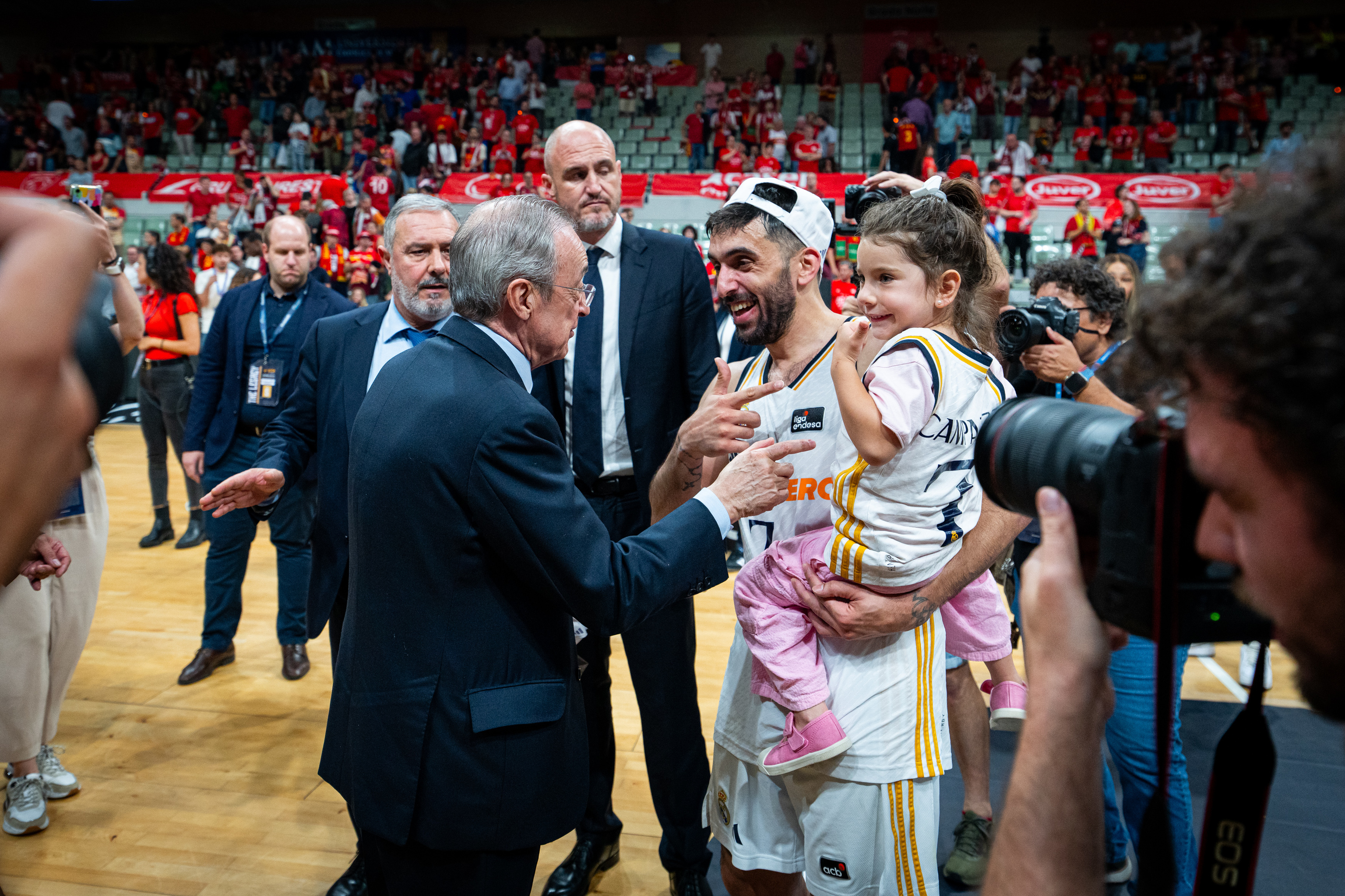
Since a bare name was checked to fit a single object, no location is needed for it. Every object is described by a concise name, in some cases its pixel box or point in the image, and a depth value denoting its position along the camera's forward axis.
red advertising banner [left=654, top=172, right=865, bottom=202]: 13.14
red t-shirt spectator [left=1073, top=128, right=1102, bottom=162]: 14.59
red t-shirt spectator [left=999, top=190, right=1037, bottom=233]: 11.56
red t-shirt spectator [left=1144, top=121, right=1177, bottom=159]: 13.81
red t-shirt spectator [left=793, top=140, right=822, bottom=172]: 14.66
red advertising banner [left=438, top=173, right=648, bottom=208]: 13.89
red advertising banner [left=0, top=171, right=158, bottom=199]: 15.34
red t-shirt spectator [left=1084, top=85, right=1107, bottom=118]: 15.21
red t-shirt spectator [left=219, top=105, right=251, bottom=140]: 18.22
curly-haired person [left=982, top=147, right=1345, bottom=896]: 0.60
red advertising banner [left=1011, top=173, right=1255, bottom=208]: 12.69
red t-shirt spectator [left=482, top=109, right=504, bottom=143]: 16.81
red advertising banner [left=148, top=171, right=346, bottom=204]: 15.02
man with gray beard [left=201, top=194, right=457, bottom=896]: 2.47
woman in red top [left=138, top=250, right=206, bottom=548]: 5.17
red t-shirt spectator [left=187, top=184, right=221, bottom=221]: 14.40
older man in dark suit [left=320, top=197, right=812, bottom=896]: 1.46
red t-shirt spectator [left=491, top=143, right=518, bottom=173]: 15.08
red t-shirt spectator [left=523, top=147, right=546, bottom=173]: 14.98
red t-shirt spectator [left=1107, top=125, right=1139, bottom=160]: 14.12
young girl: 1.62
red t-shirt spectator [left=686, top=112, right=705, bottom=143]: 15.83
